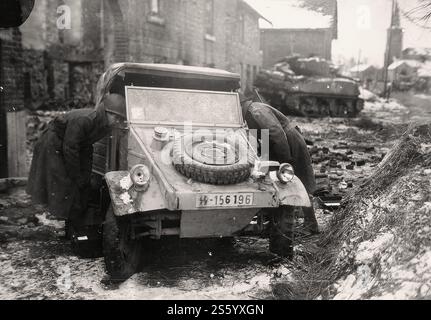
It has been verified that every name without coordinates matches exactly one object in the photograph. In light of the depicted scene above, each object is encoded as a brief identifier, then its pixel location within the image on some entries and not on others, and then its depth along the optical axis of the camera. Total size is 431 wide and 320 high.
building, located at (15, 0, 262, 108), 14.37
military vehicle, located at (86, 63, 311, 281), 4.26
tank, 22.69
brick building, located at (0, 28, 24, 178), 7.64
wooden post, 7.90
